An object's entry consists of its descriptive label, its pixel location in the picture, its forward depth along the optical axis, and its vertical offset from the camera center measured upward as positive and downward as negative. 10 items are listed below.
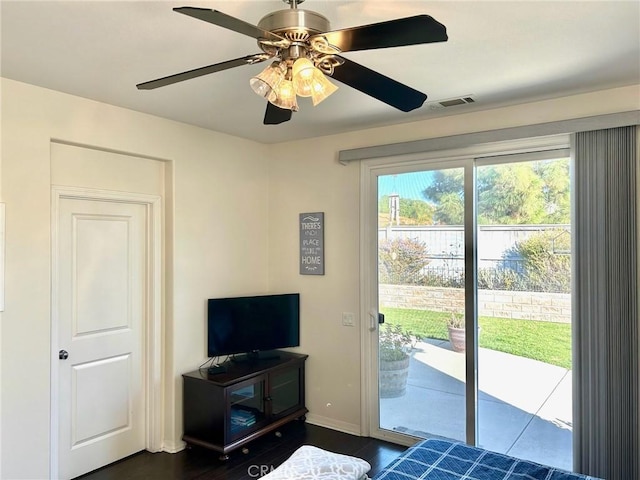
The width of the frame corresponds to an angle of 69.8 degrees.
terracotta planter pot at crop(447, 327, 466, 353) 3.45 -0.73
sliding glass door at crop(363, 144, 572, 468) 3.12 -0.46
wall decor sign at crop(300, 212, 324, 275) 4.11 -0.01
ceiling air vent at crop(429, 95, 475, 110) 3.06 +0.95
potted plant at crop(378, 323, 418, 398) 3.75 -0.96
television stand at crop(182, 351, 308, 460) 3.38 -1.26
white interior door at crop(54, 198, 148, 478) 3.11 -0.63
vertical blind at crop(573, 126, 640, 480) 2.76 -0.40
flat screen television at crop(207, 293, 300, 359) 3.79 -0.70
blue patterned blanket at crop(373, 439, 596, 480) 2.04 -1.05
